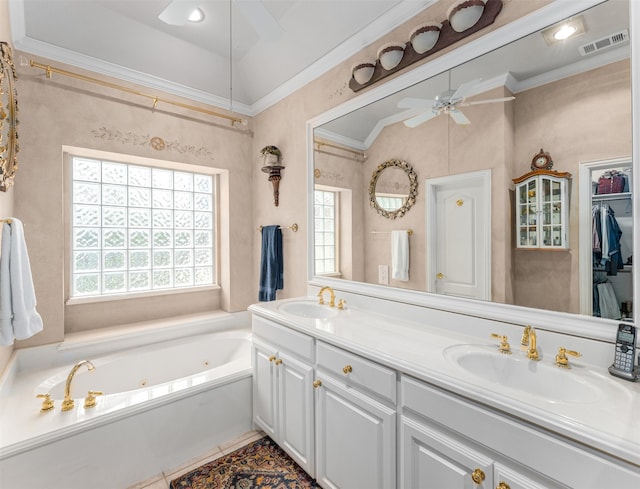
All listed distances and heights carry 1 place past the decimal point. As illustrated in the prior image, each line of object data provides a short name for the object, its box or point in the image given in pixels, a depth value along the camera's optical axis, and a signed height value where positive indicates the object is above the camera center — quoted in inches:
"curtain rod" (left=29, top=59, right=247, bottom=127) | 85.4 +49.8
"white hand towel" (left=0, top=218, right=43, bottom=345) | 56.5 -8.2
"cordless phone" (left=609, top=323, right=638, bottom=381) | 39.9 -15.2
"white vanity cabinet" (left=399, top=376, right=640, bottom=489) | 31.0 -24.8
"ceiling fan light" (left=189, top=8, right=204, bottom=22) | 89.0 +67.0
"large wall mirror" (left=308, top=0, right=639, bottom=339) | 45.6 +19.7
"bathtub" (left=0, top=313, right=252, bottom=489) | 61.1 -39.6
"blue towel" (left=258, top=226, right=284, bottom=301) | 111.5 -8.4
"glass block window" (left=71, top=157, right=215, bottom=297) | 104.3 +6.0
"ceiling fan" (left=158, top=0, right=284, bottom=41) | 53.6 +41.3
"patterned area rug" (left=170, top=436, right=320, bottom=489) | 68.4 -53.6
